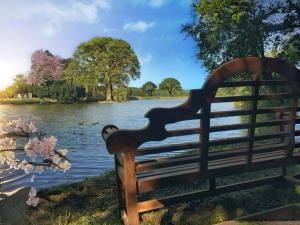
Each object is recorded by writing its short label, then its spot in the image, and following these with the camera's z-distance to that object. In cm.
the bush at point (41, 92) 5228
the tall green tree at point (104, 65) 5495
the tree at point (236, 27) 1485
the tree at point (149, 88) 8330
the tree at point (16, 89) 5075
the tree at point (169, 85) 9276
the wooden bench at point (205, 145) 295
